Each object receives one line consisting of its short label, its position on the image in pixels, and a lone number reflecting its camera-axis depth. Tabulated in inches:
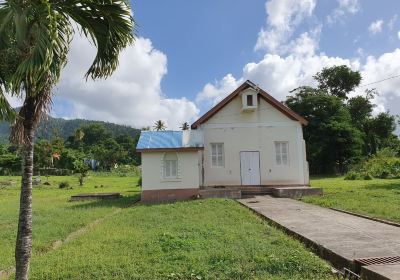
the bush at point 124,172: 2468.6
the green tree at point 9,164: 2448.3
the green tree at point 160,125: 2960.1
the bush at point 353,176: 1360.7
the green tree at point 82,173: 1496.1
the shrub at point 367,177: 1320.1
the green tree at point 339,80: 2218.3
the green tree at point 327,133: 1784.8
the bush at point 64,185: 1379.2
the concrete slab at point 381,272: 214.8
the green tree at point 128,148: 3539.9
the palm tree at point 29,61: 201.6
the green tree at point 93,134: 4503.0
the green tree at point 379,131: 2116.1
